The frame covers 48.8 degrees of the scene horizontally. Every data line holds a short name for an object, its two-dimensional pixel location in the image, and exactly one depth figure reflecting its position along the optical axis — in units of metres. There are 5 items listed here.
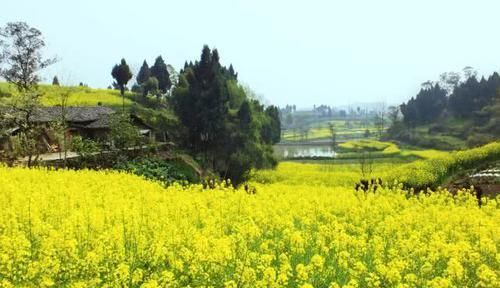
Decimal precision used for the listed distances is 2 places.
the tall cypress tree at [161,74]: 92.62
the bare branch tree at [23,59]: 60.25
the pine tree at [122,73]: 82.69
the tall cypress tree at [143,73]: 99.71
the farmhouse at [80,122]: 41.38
